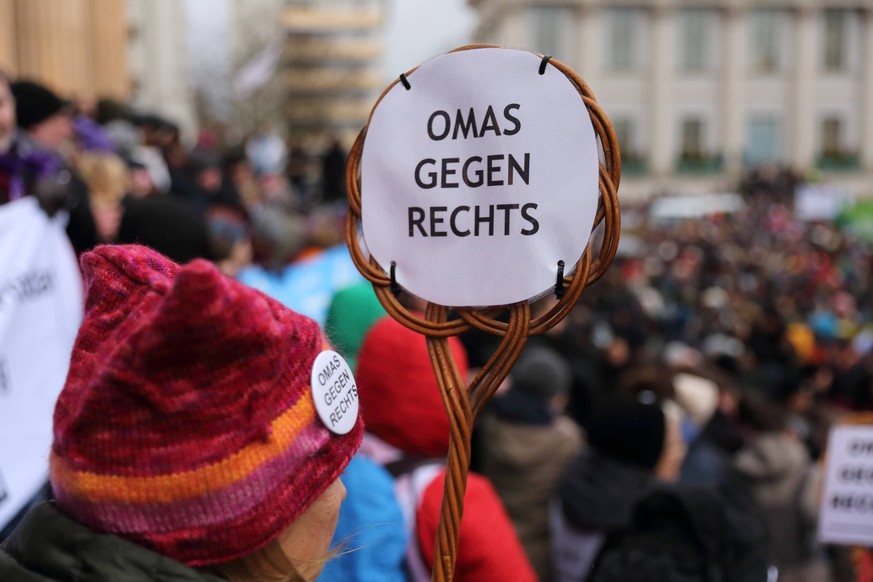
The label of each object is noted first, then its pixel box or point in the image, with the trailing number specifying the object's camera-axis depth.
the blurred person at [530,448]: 3.98
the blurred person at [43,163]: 3.59
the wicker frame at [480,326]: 1.58
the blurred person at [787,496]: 4.43
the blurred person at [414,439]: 2.43
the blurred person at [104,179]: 4.59
